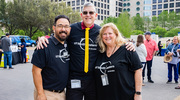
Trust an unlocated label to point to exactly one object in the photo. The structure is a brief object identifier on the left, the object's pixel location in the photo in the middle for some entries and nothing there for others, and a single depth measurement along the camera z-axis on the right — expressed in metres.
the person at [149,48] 7.95
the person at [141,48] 7.27
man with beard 2.75
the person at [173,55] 7.71
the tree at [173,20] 76.71
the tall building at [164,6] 87.06
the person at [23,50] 13.92
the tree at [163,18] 78.05
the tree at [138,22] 81.49
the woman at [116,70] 2.79
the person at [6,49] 11.39
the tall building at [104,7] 75.75
